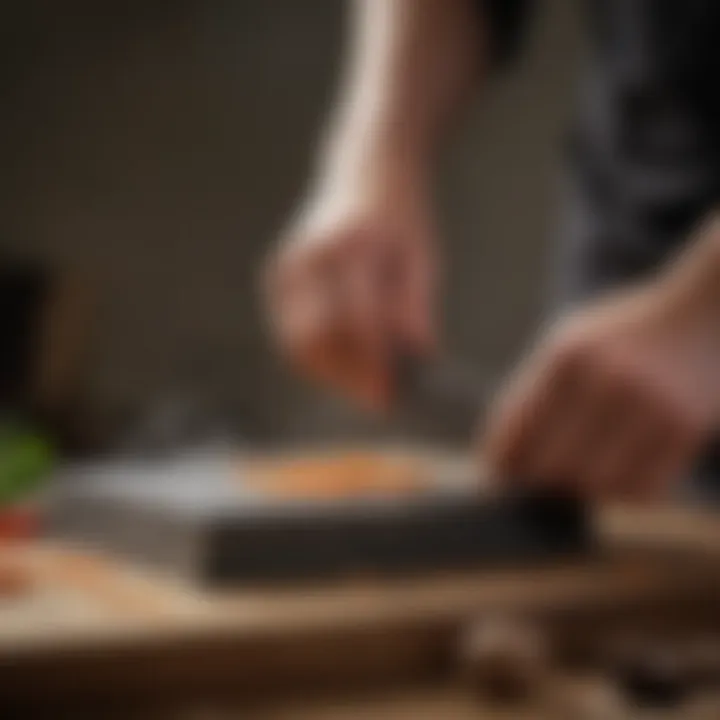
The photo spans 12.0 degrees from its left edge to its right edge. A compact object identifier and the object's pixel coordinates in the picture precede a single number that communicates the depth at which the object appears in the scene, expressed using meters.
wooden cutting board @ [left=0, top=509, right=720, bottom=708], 1.39
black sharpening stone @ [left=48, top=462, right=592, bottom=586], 1.50
